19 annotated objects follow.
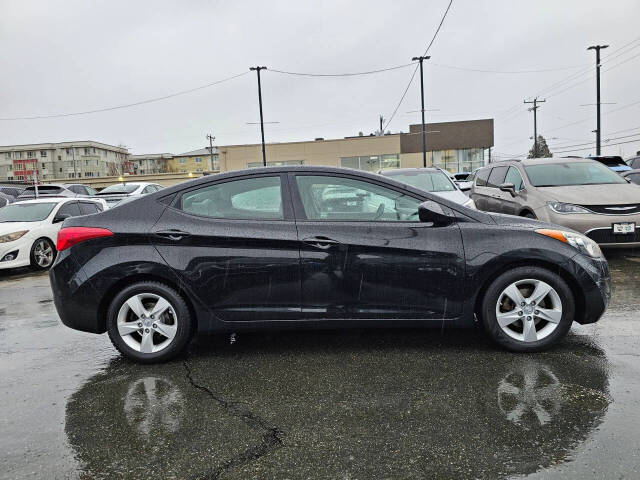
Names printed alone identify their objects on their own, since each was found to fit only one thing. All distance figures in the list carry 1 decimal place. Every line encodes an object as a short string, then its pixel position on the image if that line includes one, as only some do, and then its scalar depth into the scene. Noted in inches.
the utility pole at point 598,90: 1207.6
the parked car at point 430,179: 377.7
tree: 3257.6
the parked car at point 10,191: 879.1
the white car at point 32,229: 360.8
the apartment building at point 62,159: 3604.8
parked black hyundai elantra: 150.2
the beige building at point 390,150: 1846.7
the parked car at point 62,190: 681.5
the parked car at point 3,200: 604.0
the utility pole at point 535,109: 2167.7
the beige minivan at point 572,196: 281.1
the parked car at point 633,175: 490.3
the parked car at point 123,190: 652.1
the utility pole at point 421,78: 1262.3
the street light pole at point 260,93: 1375.1
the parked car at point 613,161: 620.5
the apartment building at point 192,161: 3772.1
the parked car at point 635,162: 628.3
